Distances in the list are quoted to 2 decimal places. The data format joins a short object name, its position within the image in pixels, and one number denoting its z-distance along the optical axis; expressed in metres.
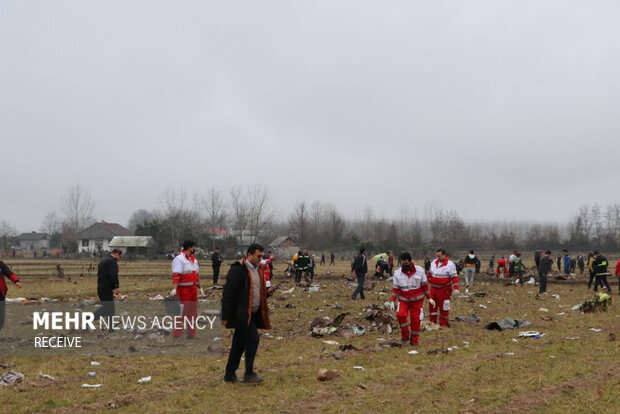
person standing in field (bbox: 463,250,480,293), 23.36
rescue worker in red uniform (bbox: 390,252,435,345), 9.77
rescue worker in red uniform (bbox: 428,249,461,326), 11.84
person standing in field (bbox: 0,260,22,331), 9.42
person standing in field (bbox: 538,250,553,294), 20.66
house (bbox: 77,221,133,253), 93.42
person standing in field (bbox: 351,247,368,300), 17.42
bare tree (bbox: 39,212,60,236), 123.25
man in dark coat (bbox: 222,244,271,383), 6.89
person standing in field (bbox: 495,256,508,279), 28.64
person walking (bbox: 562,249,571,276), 31.78
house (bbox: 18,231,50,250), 133.12
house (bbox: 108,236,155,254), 73.88
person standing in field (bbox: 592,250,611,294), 20.45
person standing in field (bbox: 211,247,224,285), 23.58
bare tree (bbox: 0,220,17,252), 127.90
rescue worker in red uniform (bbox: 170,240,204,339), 10.17
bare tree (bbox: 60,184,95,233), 82.19
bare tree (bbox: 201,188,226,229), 80.81
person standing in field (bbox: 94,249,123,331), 11.06
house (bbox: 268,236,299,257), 78.88
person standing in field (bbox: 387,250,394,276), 31.29
